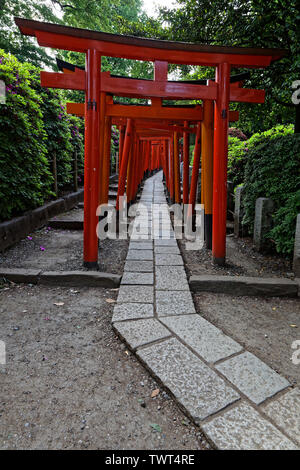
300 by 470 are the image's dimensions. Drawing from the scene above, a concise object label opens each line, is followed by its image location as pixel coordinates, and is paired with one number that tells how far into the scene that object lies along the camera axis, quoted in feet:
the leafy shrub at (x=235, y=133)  34.90
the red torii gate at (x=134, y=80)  10.53
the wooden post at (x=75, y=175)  28.25
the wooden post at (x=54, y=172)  22.57
